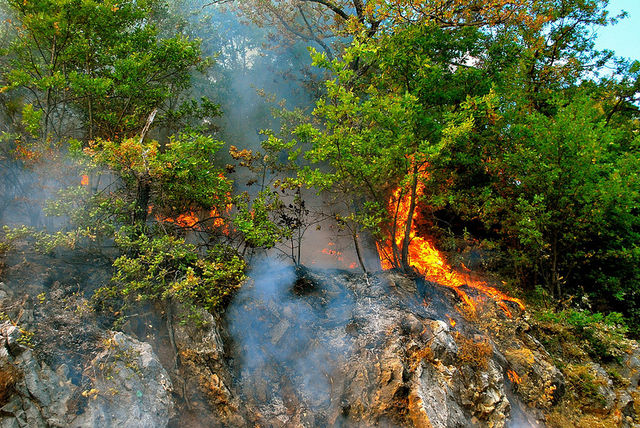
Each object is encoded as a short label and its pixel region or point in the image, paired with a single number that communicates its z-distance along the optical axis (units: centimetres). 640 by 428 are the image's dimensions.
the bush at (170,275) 652
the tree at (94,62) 749
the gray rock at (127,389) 520
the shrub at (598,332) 961
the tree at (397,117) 915
